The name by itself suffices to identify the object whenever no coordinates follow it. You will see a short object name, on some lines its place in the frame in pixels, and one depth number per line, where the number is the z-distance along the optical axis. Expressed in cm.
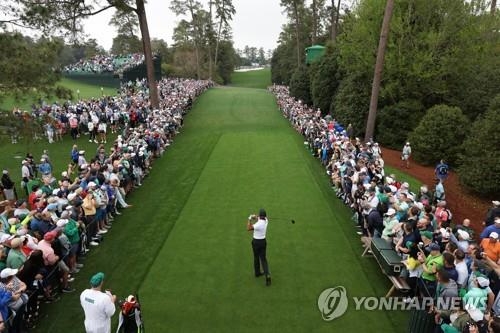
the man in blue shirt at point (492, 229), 854
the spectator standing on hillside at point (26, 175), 1345
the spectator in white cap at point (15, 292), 634
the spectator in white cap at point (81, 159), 1499
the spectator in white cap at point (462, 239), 769
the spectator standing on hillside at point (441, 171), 1484
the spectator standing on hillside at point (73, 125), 2157
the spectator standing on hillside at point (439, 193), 1251
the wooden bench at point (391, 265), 791
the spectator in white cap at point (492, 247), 780
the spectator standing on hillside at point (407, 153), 1886
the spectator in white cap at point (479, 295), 596
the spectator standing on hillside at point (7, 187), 1296
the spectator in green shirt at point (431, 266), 694
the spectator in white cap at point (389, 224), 906
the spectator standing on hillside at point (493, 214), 988
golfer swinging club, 821
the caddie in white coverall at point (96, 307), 563
